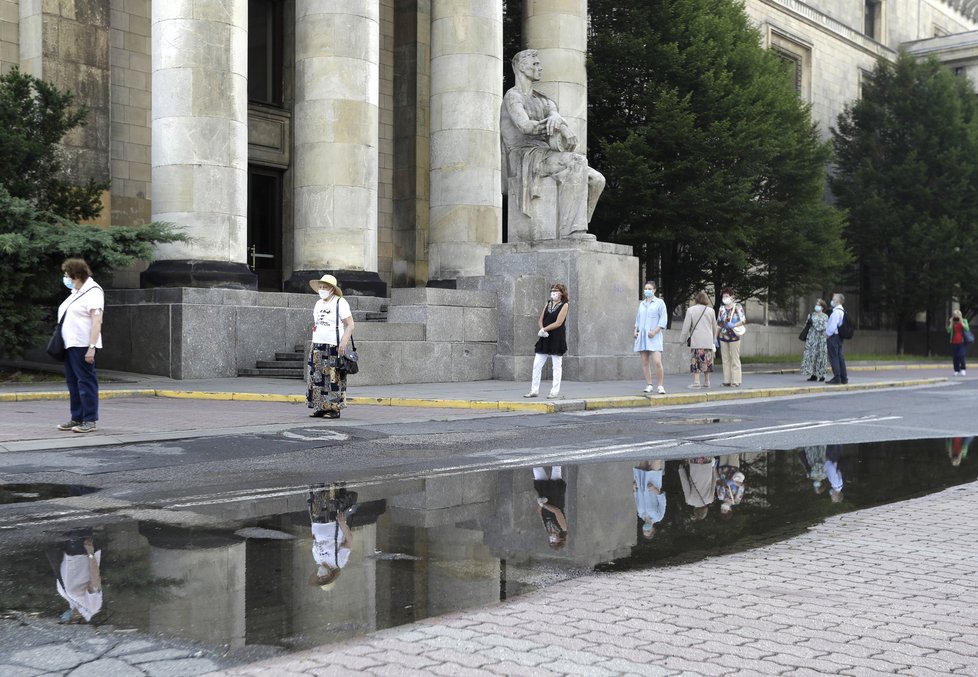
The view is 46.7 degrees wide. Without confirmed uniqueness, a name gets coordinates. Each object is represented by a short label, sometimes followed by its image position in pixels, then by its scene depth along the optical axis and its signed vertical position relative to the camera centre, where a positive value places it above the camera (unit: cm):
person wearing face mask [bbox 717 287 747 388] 2211 -38
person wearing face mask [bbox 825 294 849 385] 2402 -41
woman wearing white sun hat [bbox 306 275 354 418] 1365 -32
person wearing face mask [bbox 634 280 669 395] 1920 -6
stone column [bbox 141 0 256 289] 2081 +348
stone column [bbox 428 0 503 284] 2708 +453
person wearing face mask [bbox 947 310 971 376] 3288 -47
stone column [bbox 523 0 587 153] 2884 +701
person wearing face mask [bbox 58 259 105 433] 1170 -17
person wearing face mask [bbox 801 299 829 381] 2502 -54
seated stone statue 2234 +319
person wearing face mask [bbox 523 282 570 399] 1717 -14
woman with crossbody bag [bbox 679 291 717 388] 2109 -17
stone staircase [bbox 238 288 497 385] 2008 -33
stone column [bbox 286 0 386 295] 2323 +386
